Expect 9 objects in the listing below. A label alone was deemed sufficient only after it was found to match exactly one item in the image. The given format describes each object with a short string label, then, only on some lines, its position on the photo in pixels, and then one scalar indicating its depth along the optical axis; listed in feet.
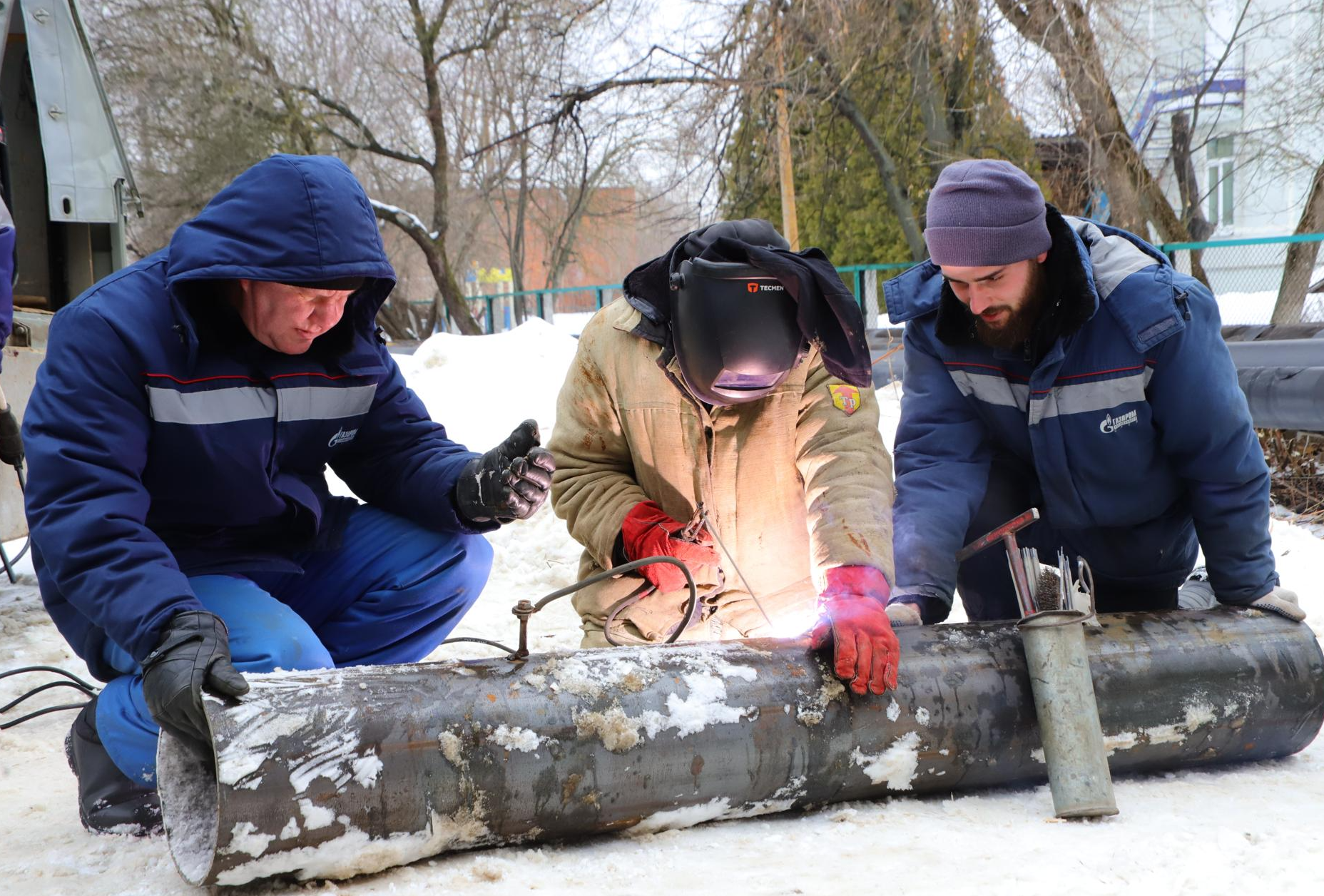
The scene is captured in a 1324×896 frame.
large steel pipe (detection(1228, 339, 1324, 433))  16.24
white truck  14.57
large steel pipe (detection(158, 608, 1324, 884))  5.97
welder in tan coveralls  8.49
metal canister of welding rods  6.93
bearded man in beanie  8.29
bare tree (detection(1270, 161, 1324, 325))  29.96
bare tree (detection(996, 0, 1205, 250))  28.91
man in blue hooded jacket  6.44
